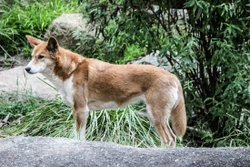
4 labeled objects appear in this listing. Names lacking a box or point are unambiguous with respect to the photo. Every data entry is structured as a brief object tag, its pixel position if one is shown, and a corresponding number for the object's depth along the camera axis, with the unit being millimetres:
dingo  13977
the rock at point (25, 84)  19250
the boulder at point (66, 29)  22760
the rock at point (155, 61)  16348
